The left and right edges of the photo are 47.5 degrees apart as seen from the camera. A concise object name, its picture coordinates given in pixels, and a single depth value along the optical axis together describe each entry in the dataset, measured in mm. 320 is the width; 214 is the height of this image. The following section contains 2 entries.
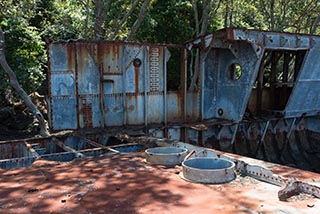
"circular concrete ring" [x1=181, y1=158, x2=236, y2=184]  4637
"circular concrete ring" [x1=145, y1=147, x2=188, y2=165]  5547
